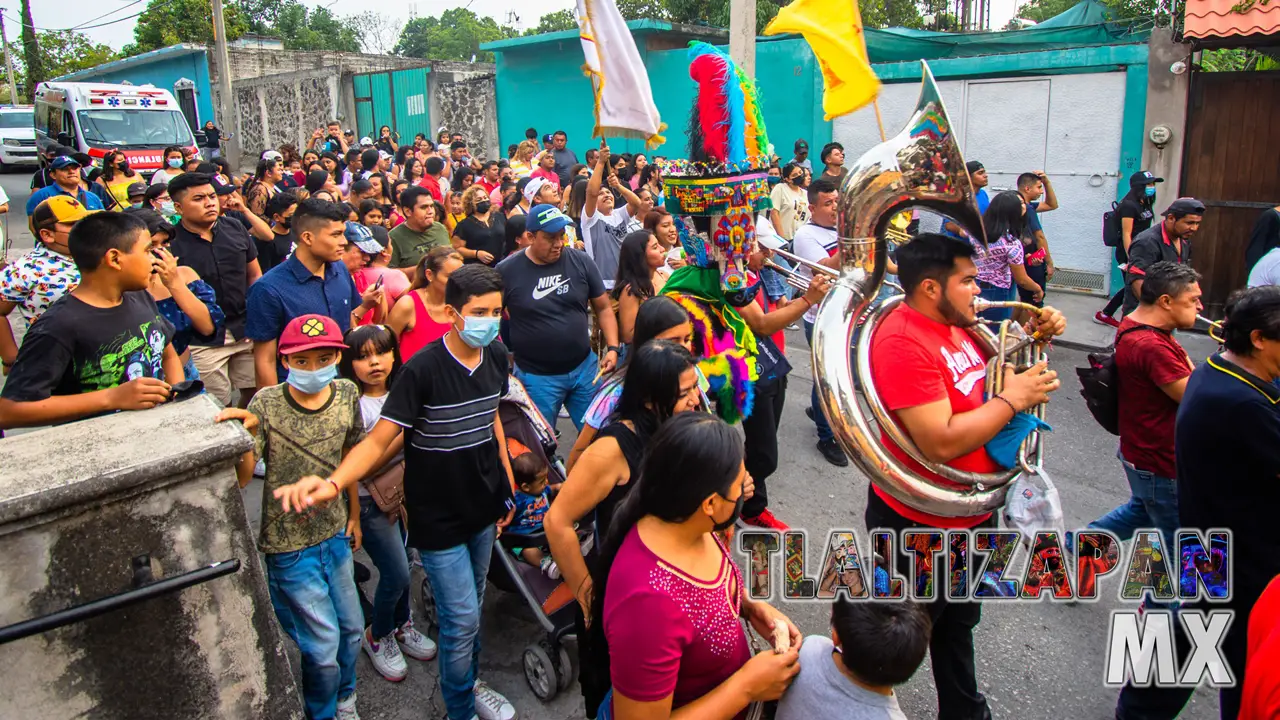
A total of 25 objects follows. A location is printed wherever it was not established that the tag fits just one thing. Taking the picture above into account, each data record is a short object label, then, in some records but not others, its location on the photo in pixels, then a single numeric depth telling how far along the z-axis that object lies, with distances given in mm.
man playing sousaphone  2680
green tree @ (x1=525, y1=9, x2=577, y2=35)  42031
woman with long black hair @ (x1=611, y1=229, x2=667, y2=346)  4836
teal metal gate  21625
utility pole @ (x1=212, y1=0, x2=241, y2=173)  19128
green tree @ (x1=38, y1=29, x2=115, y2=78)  37219
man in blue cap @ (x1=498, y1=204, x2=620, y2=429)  4938
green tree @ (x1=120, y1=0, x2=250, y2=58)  32062
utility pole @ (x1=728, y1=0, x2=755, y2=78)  9668
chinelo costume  4133
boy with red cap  2984
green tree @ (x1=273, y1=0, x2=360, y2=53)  40812
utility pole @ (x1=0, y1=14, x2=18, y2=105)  35219
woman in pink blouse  1820
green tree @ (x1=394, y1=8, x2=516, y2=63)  54688
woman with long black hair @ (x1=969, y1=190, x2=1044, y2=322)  6727
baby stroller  3471
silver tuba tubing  2781
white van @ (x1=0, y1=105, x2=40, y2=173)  24422
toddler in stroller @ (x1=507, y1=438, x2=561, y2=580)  3842
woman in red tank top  4500
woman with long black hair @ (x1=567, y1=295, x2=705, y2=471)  3209
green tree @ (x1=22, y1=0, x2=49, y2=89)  33719
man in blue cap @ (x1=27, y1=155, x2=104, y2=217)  8352
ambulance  16969
